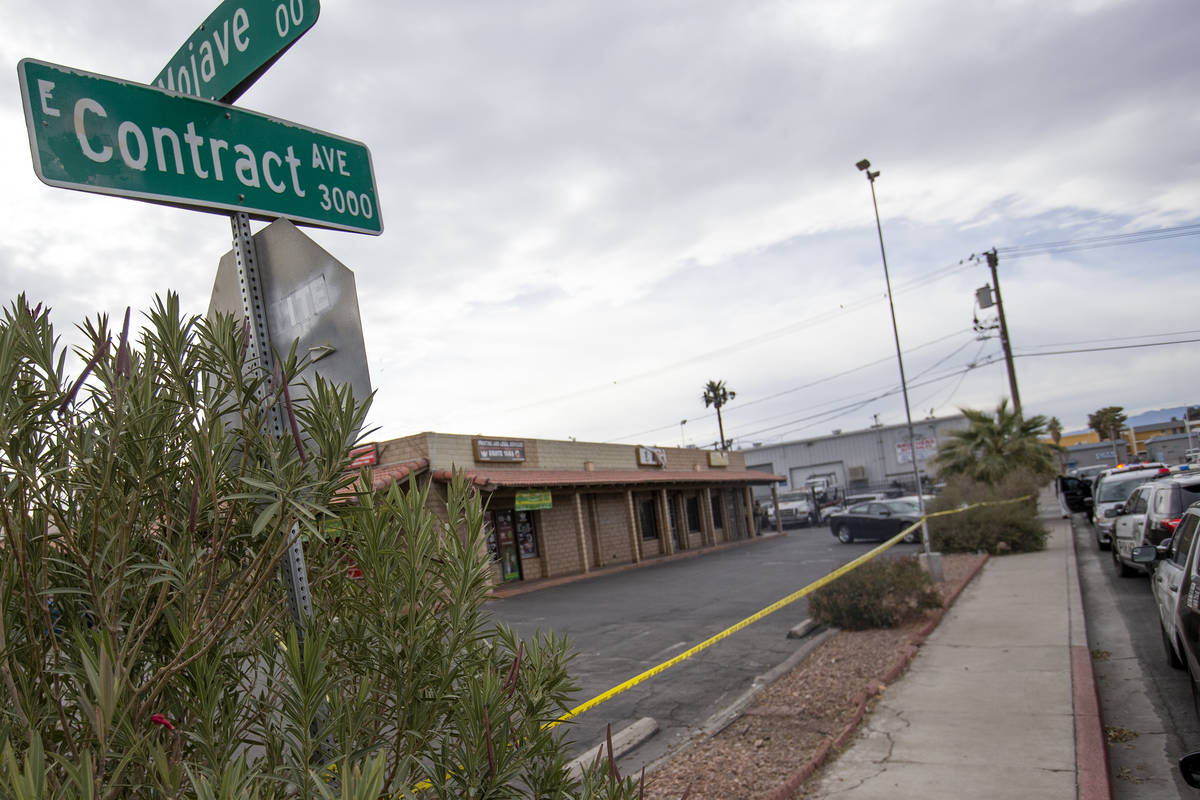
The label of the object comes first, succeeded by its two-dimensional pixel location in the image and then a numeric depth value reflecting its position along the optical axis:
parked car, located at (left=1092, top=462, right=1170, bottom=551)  17.31
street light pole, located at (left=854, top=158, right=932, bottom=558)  17.84
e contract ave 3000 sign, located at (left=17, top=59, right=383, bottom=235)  2.16
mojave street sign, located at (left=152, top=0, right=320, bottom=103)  2.45
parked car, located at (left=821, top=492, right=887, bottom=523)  37.19
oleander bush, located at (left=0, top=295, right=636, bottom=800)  1.70
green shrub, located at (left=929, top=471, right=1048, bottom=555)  18.83
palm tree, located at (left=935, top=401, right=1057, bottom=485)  26.52
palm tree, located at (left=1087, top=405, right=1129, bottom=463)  83.56
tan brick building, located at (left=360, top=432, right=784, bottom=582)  20.73
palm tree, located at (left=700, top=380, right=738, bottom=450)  64.31
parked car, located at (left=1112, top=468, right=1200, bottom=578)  10.41
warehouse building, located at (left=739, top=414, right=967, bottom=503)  61.88
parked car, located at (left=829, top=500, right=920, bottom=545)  25.90
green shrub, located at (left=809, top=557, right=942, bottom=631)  10.35
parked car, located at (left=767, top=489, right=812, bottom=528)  43.31
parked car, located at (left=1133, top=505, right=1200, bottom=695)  5.57
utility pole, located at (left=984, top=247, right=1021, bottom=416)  35.23
